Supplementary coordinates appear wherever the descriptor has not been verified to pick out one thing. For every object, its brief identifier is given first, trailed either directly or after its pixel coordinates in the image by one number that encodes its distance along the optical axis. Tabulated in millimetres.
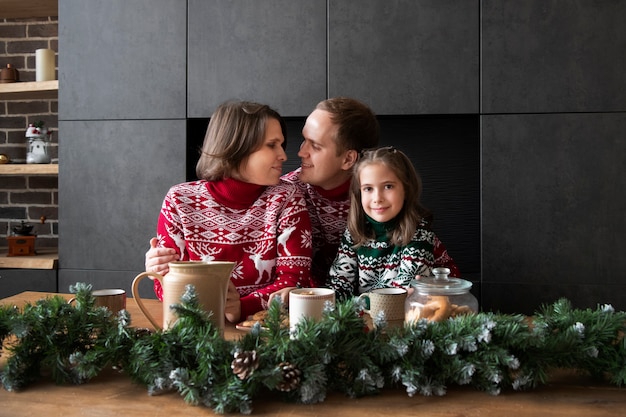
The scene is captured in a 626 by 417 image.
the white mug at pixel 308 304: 1113
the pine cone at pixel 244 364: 897
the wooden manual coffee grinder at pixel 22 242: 3336
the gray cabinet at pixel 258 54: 3002
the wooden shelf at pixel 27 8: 3413
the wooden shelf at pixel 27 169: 3304
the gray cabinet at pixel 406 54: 2877
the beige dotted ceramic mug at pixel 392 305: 1221
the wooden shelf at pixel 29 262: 3205
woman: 1790
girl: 1777
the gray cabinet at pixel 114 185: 3115
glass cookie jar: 1104
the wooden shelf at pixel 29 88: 3311
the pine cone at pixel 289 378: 908
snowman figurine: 3436
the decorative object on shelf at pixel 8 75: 3473
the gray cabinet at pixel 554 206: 2807
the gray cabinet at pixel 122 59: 3115
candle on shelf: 3443
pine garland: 915
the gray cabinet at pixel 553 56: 2783
